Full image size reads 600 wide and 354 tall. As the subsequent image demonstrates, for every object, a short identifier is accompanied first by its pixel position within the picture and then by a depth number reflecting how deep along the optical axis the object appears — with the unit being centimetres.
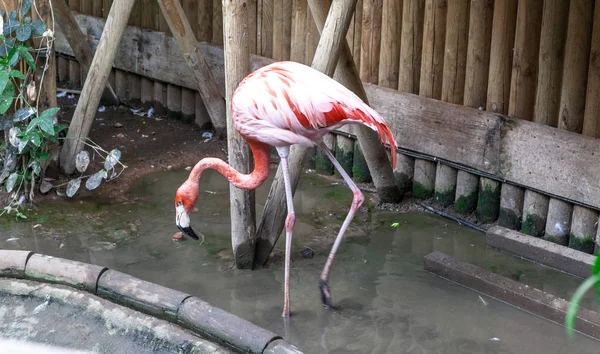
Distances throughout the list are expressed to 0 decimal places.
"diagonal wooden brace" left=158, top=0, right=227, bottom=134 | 636
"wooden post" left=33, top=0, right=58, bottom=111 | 571
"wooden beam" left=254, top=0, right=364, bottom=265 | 455
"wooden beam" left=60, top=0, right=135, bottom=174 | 595
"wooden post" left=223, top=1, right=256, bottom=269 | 446
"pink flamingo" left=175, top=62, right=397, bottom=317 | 404
